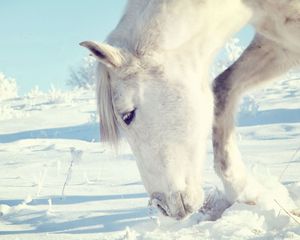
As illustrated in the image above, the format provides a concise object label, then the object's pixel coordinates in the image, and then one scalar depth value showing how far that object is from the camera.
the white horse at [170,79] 2.60
